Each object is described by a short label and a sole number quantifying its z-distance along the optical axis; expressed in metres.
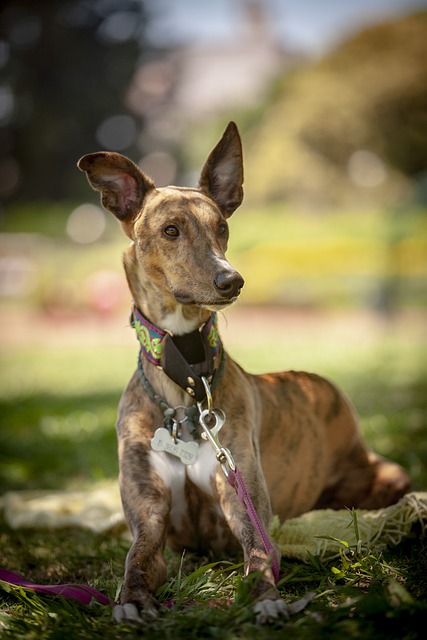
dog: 2.74
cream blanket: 3.03
